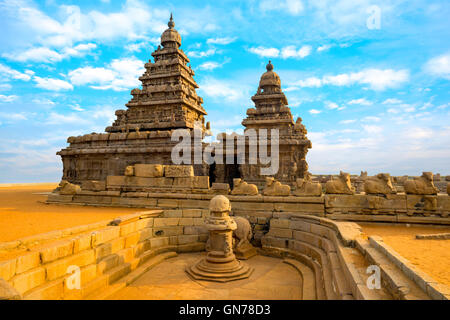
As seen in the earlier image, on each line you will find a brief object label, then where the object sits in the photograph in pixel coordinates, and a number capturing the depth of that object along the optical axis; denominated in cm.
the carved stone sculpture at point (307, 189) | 846
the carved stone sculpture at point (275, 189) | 868
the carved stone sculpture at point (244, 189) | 902
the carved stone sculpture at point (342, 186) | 824
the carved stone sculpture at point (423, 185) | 752
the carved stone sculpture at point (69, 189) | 1077
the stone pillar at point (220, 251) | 606
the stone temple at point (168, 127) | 1742
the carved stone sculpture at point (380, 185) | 786
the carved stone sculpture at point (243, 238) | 741
